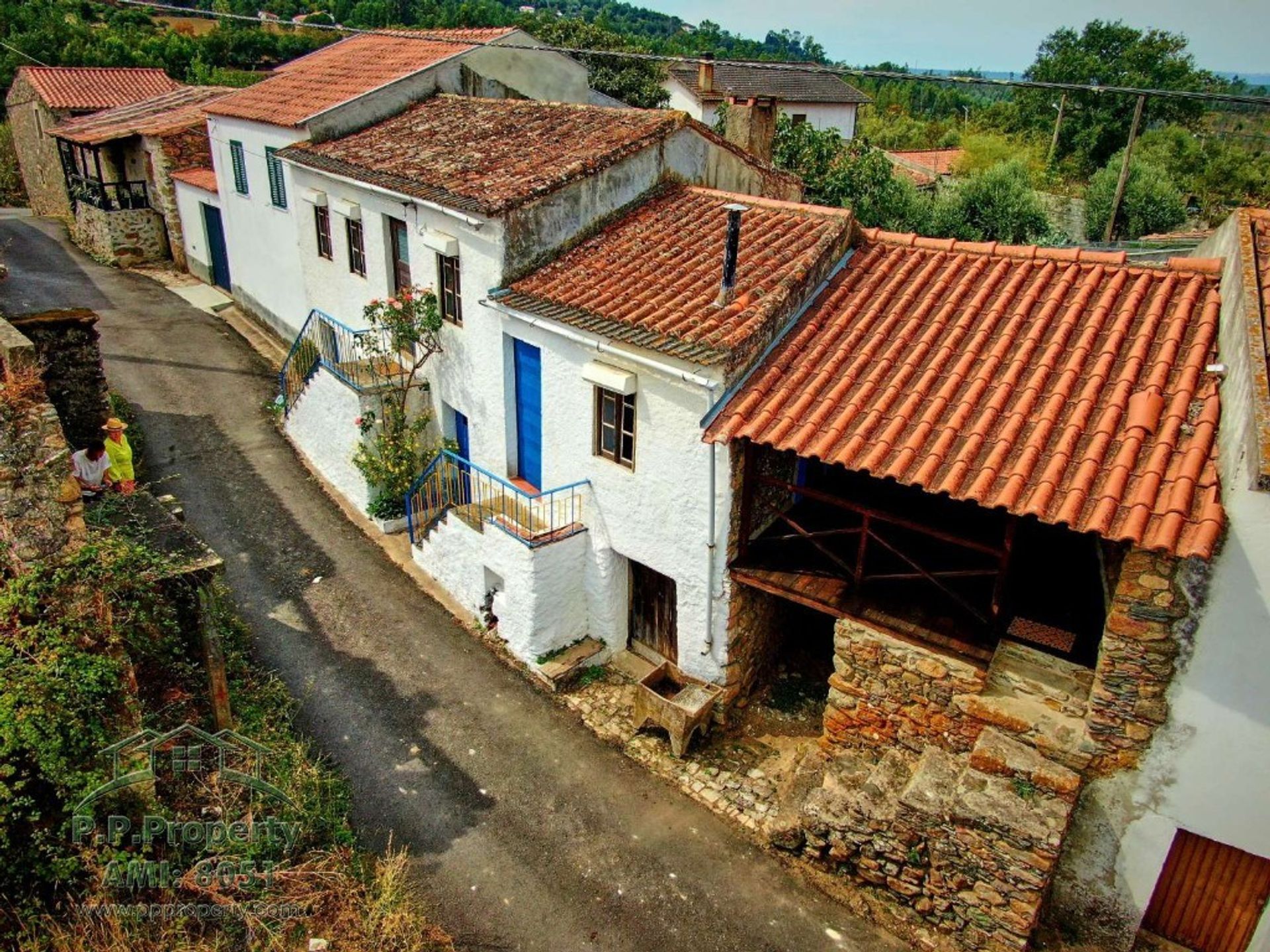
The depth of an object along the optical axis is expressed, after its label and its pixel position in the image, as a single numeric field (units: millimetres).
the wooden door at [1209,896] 7980
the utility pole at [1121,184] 18545
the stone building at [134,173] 26938
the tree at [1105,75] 46750
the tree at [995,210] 24484
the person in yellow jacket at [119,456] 12461
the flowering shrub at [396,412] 14781
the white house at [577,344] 10688
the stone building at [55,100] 31578
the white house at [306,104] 18438
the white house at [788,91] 46031
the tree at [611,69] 35906
